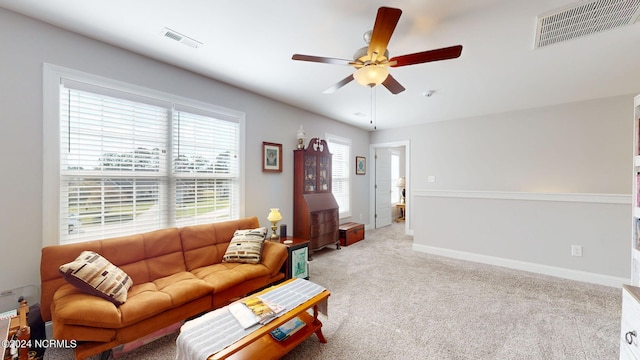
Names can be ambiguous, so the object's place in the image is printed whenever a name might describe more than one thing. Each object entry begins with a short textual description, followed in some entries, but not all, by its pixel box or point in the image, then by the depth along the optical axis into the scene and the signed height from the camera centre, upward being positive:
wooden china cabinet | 4.04 -0.37
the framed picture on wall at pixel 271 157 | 3.72 +0.36
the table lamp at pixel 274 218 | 3.17 -0.51
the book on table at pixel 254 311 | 1.58 -0.91
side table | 2.89 -0.99
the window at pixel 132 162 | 2.14 +0.18
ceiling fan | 1.62 +0.91
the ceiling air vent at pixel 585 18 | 1.67 +1.21
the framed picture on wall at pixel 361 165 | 5.83 +0.36
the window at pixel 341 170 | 5.20 +0.22
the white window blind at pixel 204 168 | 2.86 +0.14
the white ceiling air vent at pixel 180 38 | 2.12 +1.28
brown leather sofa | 1.60 -0.91
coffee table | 1.41 -1.16
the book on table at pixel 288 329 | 1.77 -1.14
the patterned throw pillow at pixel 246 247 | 2.68 -0.76
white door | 6.35 -0.19
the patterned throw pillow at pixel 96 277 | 1.72 -0.73
